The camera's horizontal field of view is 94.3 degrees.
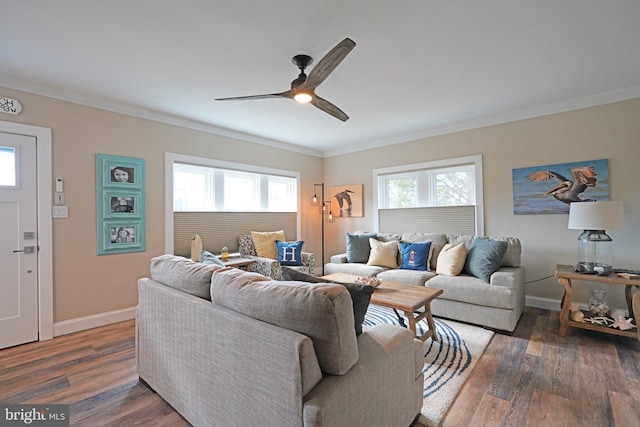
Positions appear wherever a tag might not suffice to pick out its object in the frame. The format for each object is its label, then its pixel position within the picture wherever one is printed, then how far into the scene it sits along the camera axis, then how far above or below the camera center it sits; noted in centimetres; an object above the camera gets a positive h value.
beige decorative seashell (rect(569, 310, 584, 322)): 288 -101
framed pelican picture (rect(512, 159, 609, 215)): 333 +32
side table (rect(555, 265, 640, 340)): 265 -83
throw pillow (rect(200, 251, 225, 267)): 250 -37
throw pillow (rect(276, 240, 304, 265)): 445 -56
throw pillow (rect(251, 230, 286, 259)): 454 -43
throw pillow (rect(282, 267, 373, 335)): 147 -42
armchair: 443 -58
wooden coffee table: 250 -74
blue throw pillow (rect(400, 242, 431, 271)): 382 -55
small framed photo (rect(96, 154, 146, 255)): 329 +15
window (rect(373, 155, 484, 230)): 420 +46
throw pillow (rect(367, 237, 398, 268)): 412 -57
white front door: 277 -21
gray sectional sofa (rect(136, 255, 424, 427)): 116 -65
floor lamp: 583 +18
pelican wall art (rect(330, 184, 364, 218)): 539 +27
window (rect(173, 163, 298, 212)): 416 +42
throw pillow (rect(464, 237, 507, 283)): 322 -49
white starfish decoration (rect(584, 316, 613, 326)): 278 -103
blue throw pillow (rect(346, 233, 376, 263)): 446 -50
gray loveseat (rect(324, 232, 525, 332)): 297 -78
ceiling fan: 183 +98
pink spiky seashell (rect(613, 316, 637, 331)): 267 -102
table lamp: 270 -10
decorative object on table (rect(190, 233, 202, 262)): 379 -40
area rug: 191 -121
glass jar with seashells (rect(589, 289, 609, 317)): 290 -91
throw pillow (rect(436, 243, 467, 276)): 348 -55
